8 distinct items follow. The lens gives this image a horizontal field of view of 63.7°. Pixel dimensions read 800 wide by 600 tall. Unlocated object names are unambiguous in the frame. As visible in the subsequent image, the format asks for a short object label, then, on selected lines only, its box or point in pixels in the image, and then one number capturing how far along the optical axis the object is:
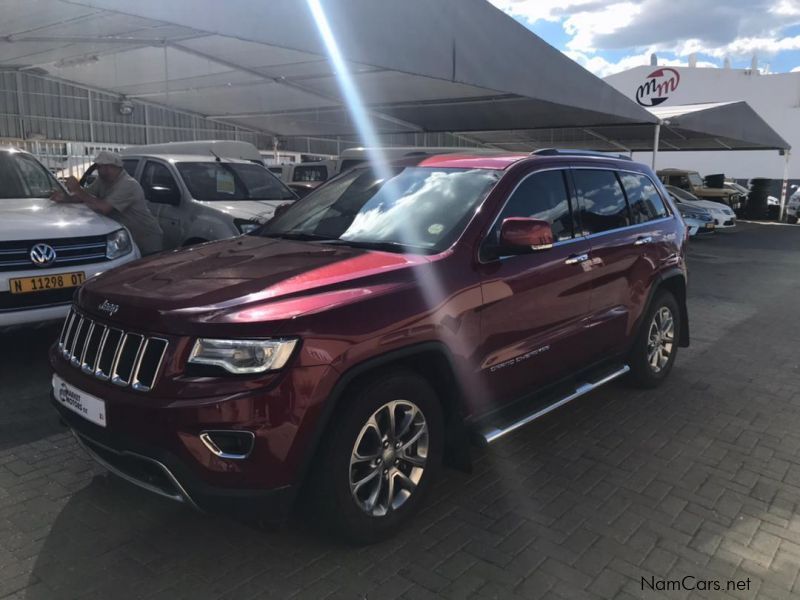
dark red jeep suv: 2.46
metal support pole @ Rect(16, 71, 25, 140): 24.47
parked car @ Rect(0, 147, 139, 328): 4.77
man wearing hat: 6.33
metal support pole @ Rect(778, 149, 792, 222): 24.52
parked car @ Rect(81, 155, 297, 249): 7.19
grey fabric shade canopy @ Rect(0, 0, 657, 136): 7.42
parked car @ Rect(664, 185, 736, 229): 18.13
